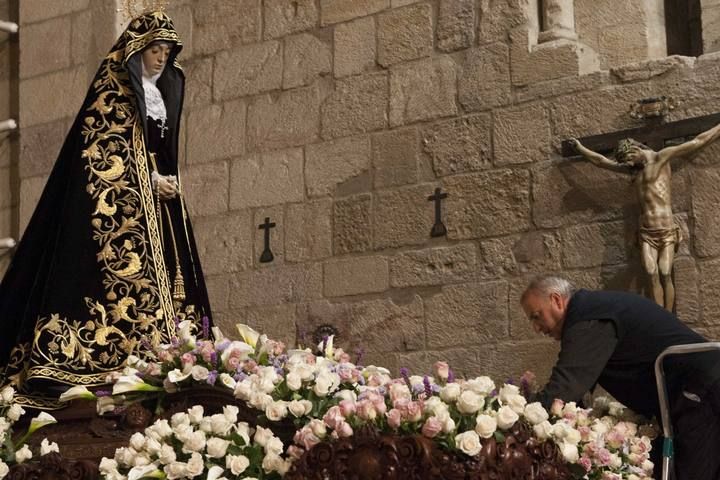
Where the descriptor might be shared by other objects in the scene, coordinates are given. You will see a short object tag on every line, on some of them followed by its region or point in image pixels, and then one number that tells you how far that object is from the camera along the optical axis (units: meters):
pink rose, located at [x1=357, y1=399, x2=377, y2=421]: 6.50
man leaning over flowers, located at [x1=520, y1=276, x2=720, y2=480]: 7.73
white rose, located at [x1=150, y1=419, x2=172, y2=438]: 7.05
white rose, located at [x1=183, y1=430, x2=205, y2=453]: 6.89
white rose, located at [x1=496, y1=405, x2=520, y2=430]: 6.45
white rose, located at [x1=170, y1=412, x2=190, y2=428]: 7.07
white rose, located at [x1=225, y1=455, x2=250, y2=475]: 6.77
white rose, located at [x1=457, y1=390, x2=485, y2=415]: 6.46
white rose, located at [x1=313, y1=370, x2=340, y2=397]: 6.95
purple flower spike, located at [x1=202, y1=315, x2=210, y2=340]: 8.30
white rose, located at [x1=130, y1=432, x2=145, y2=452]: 7.08
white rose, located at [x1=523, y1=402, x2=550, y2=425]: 6.68
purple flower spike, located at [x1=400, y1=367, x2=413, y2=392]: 7.25
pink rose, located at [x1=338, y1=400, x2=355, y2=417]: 6.56
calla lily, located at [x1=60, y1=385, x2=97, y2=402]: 7.87
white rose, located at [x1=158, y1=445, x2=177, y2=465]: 6.94
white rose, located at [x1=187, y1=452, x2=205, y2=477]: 6.86
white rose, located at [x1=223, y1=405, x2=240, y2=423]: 6.97
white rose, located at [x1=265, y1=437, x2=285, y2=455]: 6.74
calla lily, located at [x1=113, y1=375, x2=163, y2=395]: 7.57
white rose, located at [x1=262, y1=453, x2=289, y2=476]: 6.68
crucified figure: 10.56
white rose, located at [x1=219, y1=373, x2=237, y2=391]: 7.24
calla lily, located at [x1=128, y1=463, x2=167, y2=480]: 6.95
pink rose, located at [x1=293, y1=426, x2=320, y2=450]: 6.55
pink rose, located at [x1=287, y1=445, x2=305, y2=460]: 6.61
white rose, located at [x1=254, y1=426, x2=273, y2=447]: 6.84
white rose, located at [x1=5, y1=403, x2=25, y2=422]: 8.02
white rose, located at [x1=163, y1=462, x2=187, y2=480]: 6.87
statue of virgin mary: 8.57
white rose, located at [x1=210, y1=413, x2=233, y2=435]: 6.92
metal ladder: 7.29
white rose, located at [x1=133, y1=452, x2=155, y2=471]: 7.02
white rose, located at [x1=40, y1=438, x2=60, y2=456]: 7.67
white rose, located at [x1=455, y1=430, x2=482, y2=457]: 6.22
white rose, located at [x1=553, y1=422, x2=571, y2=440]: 6.75
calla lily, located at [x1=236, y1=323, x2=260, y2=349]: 8.02
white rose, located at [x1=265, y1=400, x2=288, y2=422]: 6.82
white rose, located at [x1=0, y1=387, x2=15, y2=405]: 8.19
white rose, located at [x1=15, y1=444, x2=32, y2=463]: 7.83
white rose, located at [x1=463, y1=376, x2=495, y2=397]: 6.69
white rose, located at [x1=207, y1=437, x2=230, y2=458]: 6.85
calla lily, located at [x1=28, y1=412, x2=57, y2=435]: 7.81
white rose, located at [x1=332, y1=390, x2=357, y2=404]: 6.80
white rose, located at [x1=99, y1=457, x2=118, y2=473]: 7.16
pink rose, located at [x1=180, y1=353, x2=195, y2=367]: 7.49
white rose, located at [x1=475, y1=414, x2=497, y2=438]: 6.34
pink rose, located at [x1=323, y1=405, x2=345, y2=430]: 6.50
